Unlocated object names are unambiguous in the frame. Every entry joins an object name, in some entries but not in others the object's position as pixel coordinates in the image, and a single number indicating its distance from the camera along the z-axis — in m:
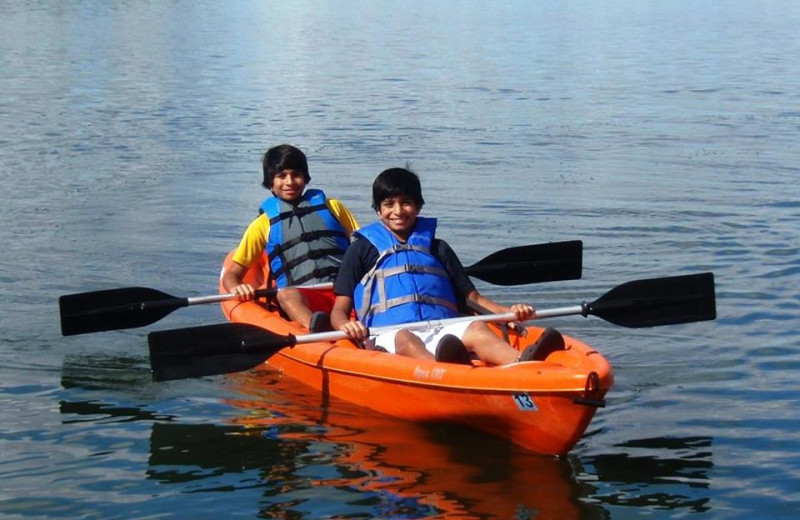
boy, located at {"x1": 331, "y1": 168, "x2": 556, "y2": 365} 6.84
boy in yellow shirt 8.17
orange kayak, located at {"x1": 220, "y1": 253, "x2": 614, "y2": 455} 5.65
